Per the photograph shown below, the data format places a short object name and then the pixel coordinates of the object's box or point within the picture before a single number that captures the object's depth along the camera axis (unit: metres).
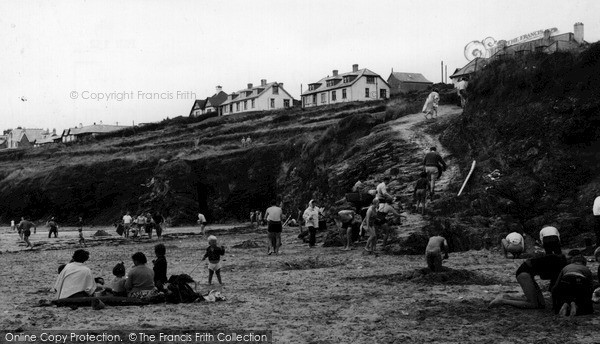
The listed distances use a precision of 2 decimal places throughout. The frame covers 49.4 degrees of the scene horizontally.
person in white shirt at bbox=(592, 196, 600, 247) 17.39
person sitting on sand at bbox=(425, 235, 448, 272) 14.33
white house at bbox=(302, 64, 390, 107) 93.38
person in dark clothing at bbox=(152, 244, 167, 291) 12.66
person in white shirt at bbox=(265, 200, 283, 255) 21.08
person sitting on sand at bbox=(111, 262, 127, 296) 12.10
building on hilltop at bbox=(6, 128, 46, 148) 151.88
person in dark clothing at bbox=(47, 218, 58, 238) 40.58
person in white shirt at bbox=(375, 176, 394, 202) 22.39
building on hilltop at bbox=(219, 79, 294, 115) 103.75
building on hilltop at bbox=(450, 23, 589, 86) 28.09
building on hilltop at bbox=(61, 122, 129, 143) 122.62
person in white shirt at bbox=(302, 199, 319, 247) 24.00
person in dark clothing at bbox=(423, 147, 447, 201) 24.23
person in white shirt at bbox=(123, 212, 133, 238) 37.69
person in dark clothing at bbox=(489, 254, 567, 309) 10.41
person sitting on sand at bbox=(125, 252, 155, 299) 11.98
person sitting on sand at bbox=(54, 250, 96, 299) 11.60
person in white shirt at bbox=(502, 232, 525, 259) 17.58
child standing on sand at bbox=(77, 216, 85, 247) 31.89
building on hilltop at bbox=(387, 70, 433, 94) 97.19
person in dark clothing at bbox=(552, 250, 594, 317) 9.76
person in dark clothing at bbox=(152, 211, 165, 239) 35.16
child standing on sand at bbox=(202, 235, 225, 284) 14.19
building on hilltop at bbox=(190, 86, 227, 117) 115.93
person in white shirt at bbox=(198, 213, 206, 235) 36.55
